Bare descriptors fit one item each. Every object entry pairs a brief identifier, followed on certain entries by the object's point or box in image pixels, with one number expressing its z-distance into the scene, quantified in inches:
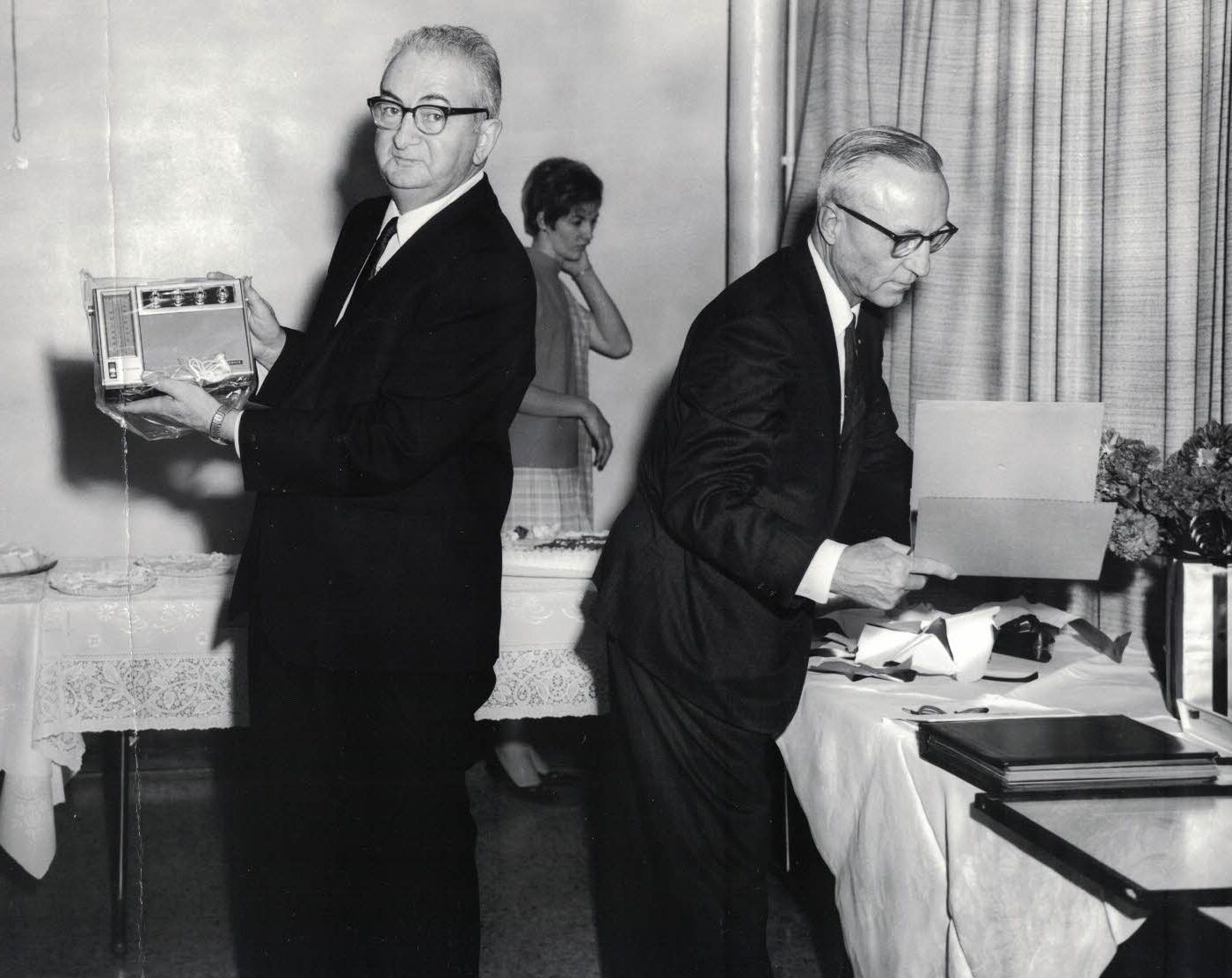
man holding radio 68.0
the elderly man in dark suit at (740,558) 63.7
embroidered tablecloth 92.4
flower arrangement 70.2
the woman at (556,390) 143.9
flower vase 65.1
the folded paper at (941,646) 73.5
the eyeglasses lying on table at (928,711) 65.1
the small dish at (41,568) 100.0
